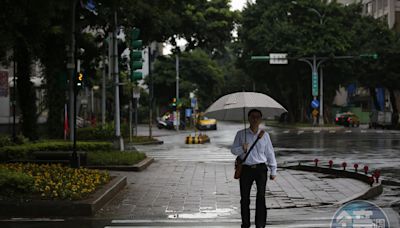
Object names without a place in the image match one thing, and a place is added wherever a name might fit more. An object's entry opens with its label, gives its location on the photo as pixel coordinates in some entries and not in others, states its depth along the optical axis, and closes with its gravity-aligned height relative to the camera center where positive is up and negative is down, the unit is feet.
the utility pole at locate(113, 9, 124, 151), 68.59 +2.85
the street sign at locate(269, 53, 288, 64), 164.69 +14.90
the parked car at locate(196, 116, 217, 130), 187.47 -3.68
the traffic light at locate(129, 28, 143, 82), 68.95 +6.66
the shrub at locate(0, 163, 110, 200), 32.96 -4.11
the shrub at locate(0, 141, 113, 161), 56.70 -3.36
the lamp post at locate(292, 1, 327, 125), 179.42 +12.94
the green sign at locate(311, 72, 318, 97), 178.83 +8.65
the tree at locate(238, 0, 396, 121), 183.83 +23.20
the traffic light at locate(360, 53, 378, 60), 161.21 +15.17
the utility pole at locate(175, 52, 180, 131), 176.96 -1.59
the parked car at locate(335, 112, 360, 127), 214.90 -3.10
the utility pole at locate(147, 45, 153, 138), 121.08 +3.80
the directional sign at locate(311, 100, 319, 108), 183.83 +2.36
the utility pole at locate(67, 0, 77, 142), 59.26 +6.40
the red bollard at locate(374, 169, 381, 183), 42.87 -4.62
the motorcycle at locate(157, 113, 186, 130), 194.70 -3.48
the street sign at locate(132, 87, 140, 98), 108.88 +3.64
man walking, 26.23 -2.32
